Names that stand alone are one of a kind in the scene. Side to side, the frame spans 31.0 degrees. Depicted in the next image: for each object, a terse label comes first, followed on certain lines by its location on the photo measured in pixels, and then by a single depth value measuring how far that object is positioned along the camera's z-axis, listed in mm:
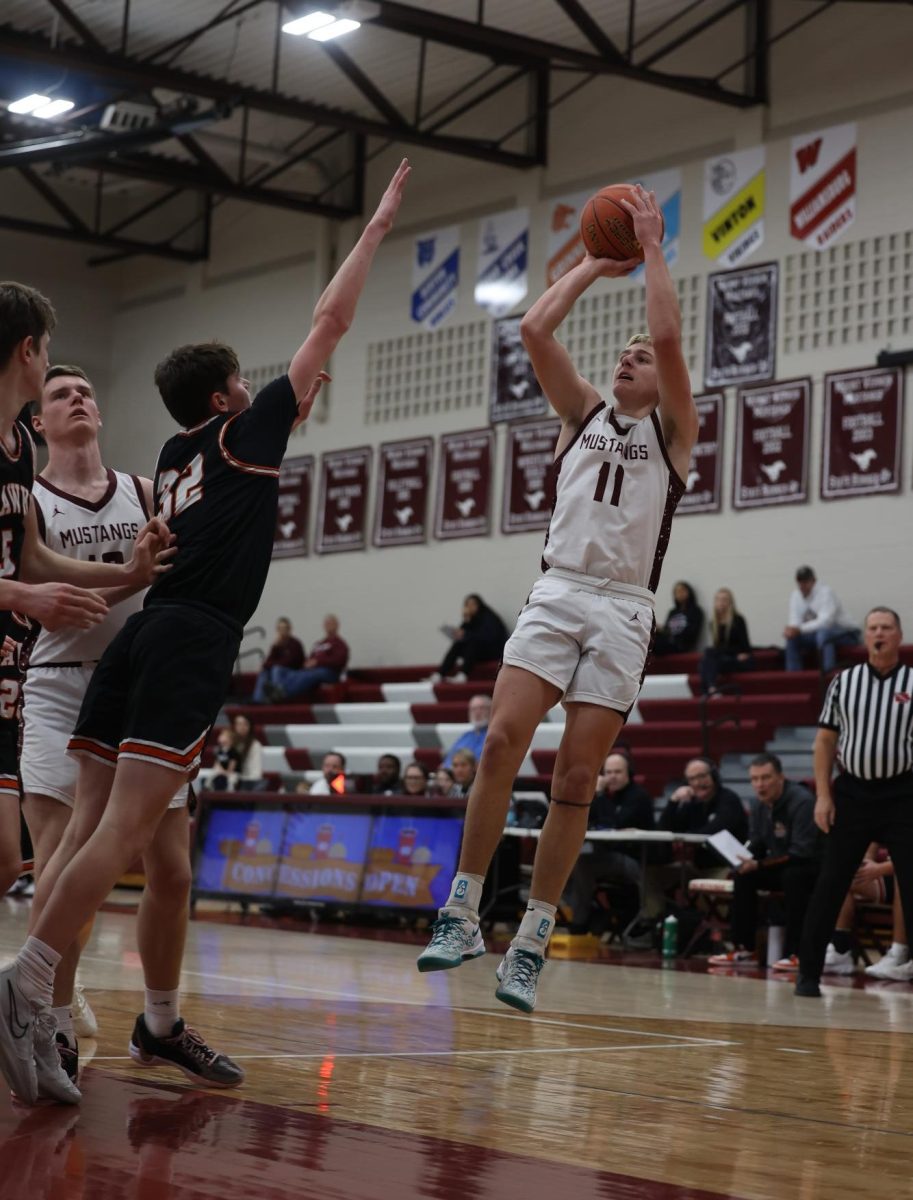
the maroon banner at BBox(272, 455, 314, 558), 23078
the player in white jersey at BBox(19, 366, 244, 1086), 5164
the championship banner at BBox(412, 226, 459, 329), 21469
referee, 8281
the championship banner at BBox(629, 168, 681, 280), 18859
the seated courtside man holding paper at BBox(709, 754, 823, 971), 10727
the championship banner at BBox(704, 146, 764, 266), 18109
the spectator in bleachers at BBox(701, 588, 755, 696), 16438
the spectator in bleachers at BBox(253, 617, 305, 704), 21141
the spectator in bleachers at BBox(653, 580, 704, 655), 17531
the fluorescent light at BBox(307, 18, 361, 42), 16859
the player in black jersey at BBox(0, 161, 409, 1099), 4023
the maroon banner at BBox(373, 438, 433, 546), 21422
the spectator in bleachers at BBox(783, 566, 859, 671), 15891
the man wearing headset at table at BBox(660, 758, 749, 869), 12008
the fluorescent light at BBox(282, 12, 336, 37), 16656
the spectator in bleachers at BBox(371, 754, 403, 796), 14867
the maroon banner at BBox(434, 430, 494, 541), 20594
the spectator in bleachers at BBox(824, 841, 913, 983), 10594
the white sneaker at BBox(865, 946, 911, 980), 10586
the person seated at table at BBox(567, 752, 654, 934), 12461
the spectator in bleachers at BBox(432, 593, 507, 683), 19109
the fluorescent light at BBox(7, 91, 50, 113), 18453
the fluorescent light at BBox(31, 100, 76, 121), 18359
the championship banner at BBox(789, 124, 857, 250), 17297
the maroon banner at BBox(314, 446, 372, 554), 22266
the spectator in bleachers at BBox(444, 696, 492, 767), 14719
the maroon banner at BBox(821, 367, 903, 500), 16578
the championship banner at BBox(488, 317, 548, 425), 20141
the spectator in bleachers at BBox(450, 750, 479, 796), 13672
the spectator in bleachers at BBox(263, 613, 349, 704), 20719
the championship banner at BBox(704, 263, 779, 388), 17875
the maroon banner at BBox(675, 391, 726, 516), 18047
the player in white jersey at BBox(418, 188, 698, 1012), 5121
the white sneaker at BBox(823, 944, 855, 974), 11172
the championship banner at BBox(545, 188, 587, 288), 19719
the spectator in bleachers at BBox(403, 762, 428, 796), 14031
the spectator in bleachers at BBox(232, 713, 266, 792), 17828
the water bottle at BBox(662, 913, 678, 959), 11687
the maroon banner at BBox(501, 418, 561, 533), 19734
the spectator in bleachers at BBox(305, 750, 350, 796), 15164
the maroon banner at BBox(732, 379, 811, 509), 17328
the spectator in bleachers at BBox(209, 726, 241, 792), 17641
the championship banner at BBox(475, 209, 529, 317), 20516
